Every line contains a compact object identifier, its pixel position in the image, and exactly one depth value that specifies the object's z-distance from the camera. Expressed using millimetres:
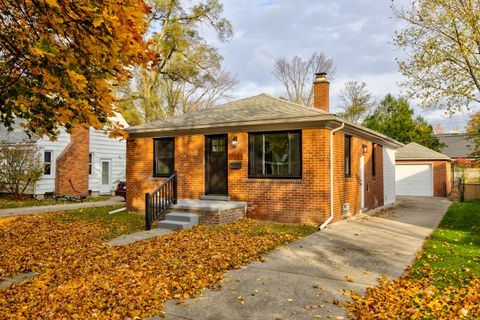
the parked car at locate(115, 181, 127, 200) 19078
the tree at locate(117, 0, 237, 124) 25016
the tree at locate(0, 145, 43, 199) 18000
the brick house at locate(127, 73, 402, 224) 10805
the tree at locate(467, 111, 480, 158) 27144
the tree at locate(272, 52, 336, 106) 41406
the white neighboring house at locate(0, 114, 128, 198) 19438
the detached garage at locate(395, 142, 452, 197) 24438
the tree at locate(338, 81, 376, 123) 41844
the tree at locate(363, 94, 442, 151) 33000
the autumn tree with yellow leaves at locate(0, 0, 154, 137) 5023
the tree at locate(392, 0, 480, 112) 13328
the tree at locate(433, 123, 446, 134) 70338
